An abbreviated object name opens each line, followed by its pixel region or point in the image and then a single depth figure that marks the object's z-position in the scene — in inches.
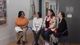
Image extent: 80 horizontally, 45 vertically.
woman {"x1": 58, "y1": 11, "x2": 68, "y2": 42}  112.1
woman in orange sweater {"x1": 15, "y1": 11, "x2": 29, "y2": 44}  126.8
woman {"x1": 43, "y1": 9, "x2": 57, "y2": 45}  113.1
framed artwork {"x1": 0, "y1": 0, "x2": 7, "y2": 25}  117.8
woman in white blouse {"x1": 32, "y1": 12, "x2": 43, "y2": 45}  119.6
